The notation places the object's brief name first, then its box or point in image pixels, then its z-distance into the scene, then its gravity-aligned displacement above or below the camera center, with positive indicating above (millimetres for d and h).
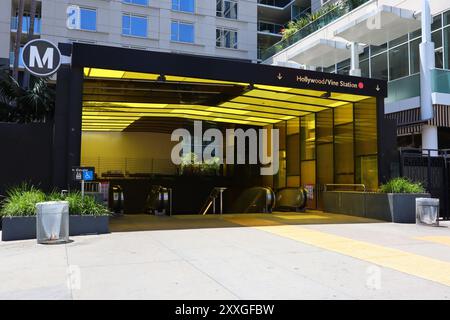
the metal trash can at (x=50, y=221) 9430 -695
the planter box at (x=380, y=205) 14000 -538
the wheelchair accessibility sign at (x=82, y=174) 11078 +293
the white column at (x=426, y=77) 20297 +4823
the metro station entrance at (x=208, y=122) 12221 +2908
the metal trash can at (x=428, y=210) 13266 -613
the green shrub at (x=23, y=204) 10234 -390
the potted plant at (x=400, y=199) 14000 -335
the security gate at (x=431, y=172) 16094 +560
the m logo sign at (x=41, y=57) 12219 +3336
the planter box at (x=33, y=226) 10055 -884
